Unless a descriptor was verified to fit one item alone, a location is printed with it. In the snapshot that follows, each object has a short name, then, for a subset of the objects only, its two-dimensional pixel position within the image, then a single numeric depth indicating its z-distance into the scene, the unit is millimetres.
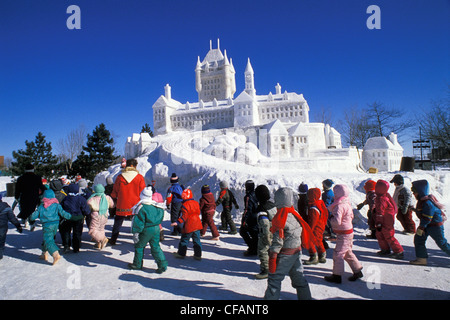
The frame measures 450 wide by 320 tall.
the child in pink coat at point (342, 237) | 4474
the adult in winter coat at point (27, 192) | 6867
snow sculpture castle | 30844
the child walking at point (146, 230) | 5059
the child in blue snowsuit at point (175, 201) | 8031
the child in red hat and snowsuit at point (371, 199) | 7031
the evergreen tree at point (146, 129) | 56631
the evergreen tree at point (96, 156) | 28938
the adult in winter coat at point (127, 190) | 6426
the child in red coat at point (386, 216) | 5645
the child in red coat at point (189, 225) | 5864
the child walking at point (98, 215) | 6632
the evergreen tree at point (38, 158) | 27492
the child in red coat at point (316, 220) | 5395
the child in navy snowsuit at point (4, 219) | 6102
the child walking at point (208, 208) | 7480
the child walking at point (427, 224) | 5109
